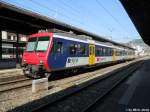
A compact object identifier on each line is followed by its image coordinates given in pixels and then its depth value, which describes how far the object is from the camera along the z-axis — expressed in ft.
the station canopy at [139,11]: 22.47
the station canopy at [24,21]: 29.96
